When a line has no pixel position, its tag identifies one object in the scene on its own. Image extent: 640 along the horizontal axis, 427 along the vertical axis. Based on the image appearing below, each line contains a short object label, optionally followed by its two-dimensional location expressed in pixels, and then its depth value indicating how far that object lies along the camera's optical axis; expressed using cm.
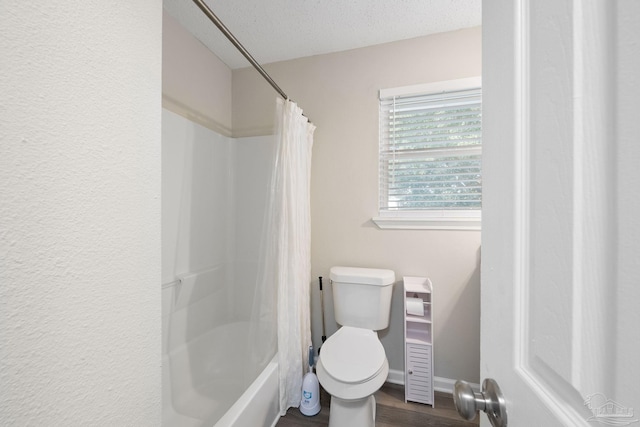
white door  21
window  160
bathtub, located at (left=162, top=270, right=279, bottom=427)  125
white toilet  116
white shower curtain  144
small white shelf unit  150
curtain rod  87
